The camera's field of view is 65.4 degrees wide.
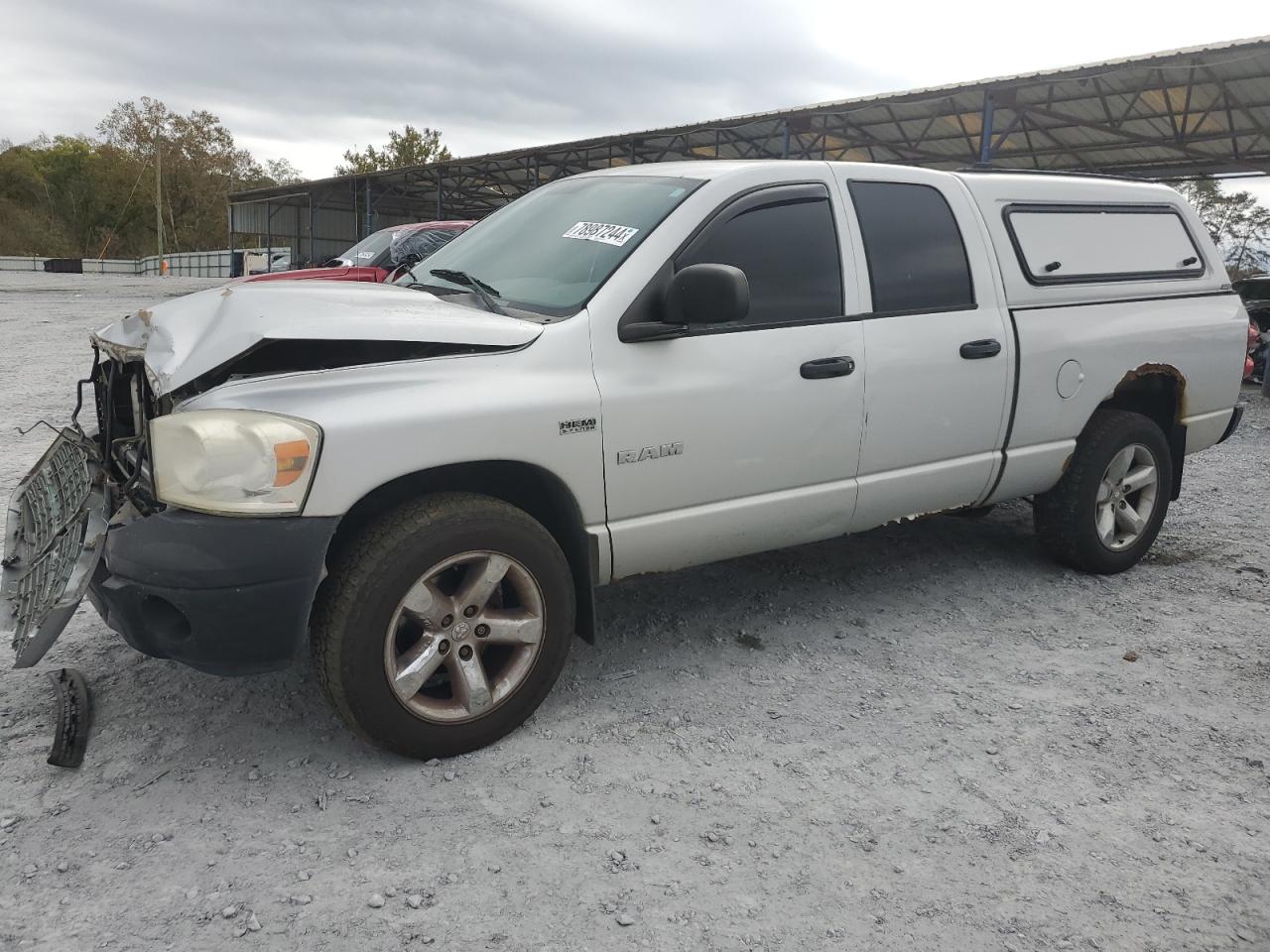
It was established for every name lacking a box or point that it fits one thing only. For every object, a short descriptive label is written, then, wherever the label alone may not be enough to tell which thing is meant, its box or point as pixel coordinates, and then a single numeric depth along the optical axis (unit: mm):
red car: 10492
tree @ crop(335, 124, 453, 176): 55750
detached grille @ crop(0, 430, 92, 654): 2871
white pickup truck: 2713
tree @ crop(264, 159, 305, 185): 87762
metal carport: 14844
